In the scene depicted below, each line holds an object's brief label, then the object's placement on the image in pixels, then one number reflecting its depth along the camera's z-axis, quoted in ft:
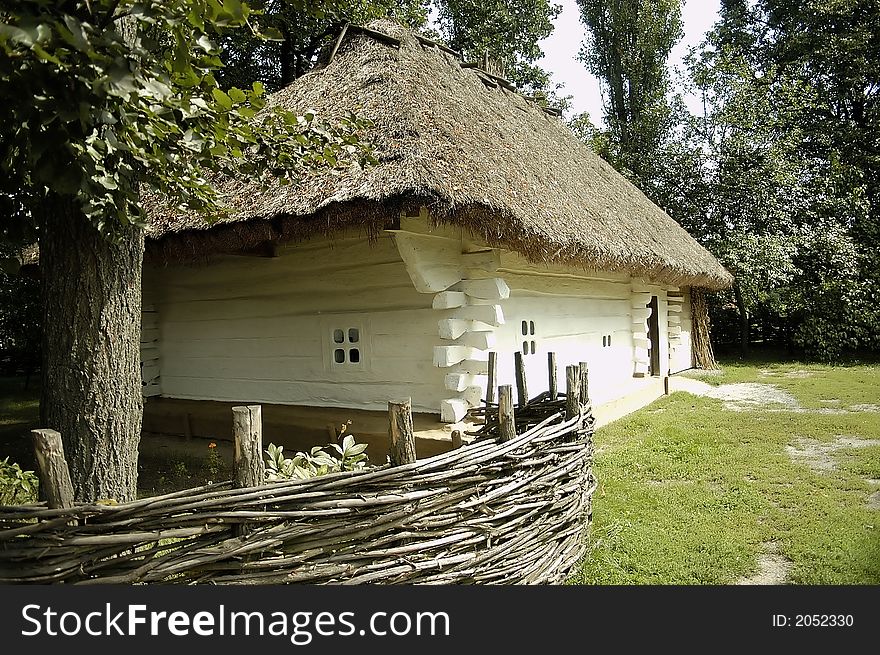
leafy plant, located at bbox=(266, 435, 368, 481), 10.76
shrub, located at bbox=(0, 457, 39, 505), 11.85
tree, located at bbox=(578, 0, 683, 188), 67.36
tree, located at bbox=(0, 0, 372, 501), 6.68
